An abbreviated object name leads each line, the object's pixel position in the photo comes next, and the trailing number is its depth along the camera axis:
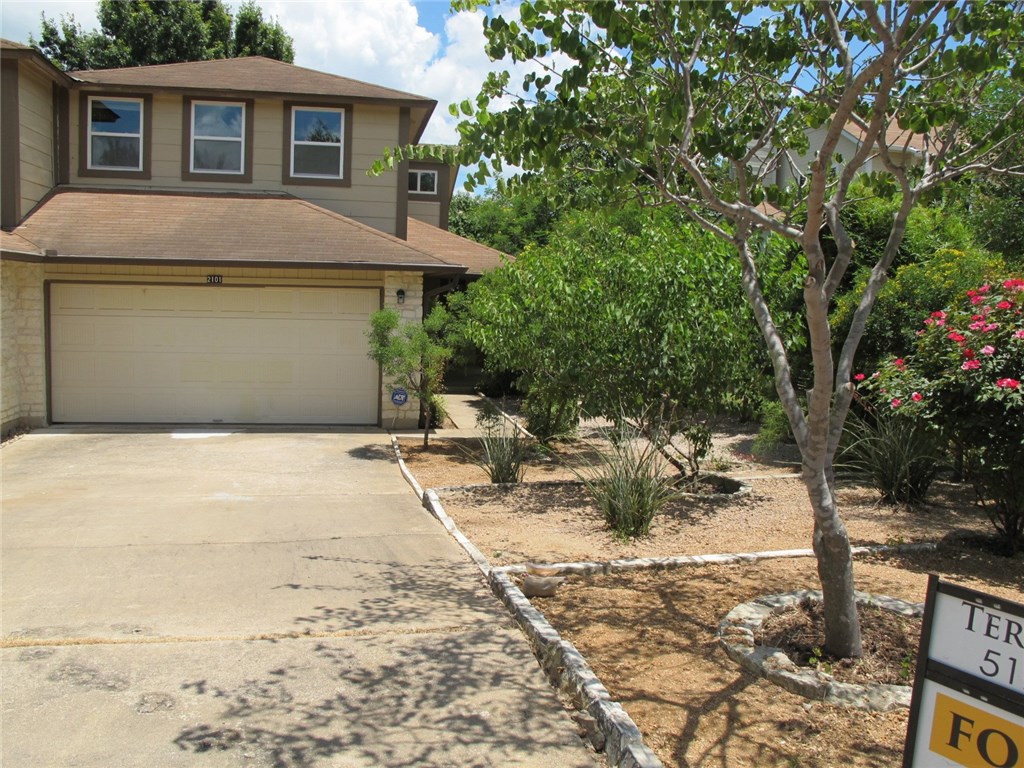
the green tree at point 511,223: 28.77
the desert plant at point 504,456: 10.30
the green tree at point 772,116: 4.72
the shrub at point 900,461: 8.85
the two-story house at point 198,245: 13.75
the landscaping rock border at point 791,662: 4.28
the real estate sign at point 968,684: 2.41
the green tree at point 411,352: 12.95
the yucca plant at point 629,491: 7.79
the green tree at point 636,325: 9.25
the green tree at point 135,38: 26.89
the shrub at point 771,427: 11.55
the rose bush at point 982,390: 6.74
